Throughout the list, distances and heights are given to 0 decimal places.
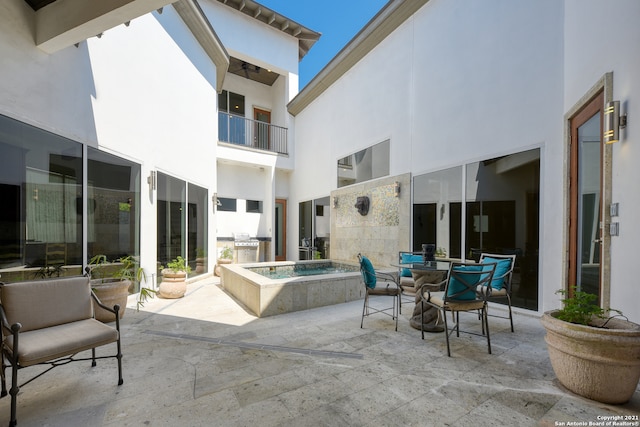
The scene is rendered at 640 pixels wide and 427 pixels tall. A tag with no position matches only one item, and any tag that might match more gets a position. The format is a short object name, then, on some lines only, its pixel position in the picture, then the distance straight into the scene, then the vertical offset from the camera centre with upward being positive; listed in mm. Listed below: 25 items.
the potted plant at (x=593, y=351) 1923 -961
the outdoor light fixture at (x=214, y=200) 8055 +218
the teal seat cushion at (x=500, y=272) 3654 -788
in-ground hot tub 4158 -1280
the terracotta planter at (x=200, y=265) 7168 -1416
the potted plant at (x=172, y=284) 5207 -1352
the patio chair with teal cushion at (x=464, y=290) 2873 -797
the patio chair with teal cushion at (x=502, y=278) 3590 -864
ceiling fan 10436 +5078
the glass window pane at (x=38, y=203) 2971 +48
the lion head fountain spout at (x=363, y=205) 7373 +100
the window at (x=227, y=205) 9821 +106
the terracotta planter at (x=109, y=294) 3762 -1129
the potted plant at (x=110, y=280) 3791 -1002
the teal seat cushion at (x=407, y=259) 4598 -789
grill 9445 -1269
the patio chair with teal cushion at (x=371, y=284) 3664 -947
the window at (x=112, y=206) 4055 +22
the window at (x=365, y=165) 6980 +1145
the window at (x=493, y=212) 4242 -44
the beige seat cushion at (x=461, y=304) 2928 -954
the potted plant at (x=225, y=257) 7939 -1434
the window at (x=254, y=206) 10373 +81
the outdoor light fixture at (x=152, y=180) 5148 +487
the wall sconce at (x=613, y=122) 2523 +770
